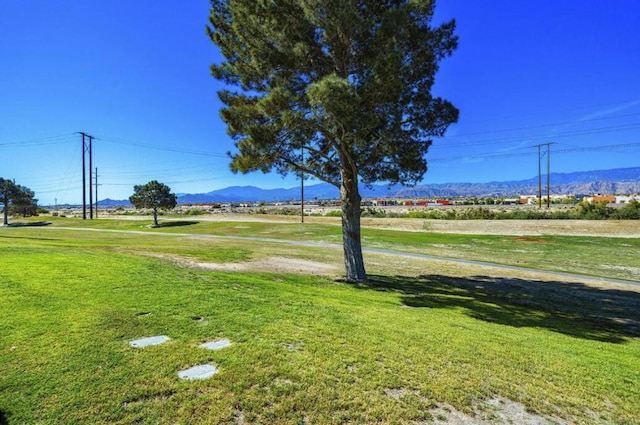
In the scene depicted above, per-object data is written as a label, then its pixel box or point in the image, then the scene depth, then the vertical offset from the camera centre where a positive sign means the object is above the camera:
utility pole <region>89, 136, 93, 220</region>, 56.94 +6.15
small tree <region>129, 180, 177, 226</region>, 50.12 +2.59
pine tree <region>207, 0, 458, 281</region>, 11.40 +4.76
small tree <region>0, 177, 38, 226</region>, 50.34 +3.08
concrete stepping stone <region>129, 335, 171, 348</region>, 5.25 -2.00
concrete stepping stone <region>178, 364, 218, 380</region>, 4.39 -2.09
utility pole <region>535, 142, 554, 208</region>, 73.12 +10.34
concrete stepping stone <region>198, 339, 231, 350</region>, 5.32 -2.08
